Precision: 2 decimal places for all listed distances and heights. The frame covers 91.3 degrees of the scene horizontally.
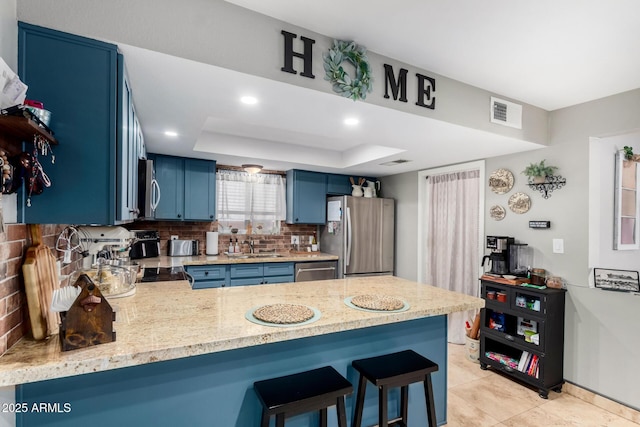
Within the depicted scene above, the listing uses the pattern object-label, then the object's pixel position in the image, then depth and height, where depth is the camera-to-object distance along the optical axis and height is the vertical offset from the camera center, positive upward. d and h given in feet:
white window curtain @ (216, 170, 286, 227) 14.51 +0.71
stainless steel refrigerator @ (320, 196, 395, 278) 14.79 -1.03
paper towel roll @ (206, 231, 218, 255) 13.91 -1.41
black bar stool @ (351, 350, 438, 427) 5.23 -2.75
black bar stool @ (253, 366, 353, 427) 4.42 -2.70
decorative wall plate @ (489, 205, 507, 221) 11.16 +0.08
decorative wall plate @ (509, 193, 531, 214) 10.46 +0.39
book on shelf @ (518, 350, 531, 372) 9.63 -4.53
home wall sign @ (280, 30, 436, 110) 5.81 +2.90
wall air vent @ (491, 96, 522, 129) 8.61 +2.87
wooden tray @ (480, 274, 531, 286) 9.80 -2.11
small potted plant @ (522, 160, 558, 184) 9.77 +1.37
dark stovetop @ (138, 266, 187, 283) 8.52 -1.88
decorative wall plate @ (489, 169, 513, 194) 10.99 +1.20
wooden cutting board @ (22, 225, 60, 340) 4.00 -1.02
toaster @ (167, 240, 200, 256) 13.21 -1.56
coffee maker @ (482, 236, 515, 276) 10.52 -1.37
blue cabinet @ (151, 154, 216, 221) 12.52 +0.97
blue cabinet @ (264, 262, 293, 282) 13.43 -2.48
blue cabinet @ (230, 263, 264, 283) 12.78 -2.43
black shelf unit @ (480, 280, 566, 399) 9.14 -3.55
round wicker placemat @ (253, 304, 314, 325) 5.03 -1.73
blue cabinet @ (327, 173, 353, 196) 16.05 +1.45
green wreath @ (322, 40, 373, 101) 6.12 +2.85
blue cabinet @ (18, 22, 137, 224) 4.18 +1.29
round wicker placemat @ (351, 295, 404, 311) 5.87 -1.77
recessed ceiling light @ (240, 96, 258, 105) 6.53 +2.39
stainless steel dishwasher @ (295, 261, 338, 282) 14.08 -2.68
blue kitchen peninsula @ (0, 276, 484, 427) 3.88 -2.26
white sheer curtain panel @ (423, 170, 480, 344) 12.45 -0.92
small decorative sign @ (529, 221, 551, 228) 9.86 -0.30
